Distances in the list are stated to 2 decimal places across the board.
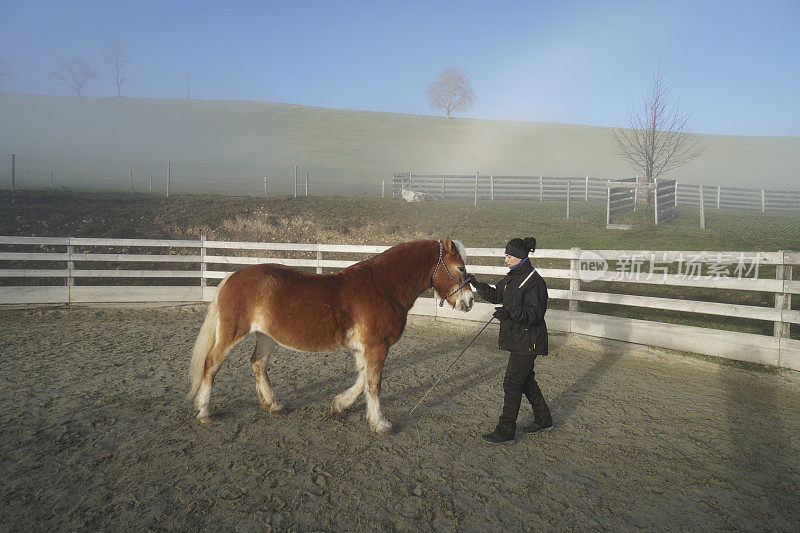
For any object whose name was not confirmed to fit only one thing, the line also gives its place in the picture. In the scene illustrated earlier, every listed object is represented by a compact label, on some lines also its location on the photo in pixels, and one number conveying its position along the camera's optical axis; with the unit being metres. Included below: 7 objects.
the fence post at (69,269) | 9.55
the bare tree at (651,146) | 20.00
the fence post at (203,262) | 10.41
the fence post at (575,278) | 7.89
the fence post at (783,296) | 5.95
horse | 4.08
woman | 3.83
